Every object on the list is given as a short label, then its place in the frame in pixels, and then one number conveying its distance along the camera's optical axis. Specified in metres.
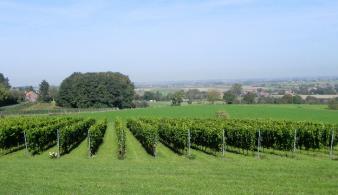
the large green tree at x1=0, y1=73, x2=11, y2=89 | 175.80
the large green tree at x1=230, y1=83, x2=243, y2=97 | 188.69
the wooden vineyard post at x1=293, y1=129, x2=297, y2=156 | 28.12
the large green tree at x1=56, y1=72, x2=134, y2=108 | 108.94
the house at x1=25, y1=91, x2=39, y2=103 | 166.75
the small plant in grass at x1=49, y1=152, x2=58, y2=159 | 26.82
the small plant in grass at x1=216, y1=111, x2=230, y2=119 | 66.41
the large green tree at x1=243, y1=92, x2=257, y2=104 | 133.88
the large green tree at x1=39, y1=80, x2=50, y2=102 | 144.80
